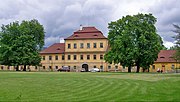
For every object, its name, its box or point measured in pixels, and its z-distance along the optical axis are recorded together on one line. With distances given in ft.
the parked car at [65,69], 182.28
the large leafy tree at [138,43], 132.54
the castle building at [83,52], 197.78
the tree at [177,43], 85.37
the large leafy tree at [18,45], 165.94
